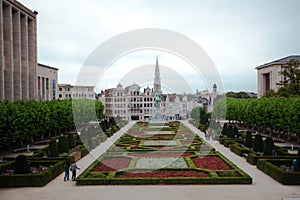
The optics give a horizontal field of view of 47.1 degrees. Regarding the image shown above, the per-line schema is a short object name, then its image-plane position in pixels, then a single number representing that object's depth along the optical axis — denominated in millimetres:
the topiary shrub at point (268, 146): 24625
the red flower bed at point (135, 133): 46156
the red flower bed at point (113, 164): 21969
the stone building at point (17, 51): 45250
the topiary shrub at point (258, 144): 27234
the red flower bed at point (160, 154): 27281
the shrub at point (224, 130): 40719
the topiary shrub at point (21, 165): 18719
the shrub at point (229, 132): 37875
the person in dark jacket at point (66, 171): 19045
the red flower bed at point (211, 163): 21828
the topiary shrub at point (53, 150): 24734
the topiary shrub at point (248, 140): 30422
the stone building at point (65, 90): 104900
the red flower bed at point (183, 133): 45969
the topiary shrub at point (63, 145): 27188
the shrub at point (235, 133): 37188
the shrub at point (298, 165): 18738
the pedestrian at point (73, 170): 18984
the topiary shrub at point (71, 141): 29628
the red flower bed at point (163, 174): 19262
